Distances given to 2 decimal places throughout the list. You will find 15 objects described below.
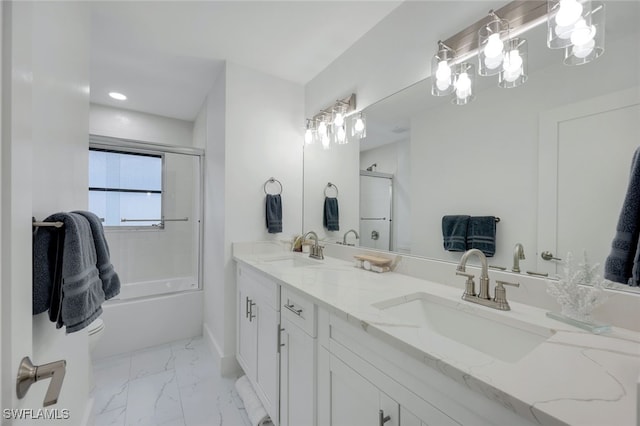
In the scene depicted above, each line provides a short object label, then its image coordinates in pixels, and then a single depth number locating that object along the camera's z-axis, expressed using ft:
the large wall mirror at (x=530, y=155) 2.77
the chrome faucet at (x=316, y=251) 6.62
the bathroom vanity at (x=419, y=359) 1.72
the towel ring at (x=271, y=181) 7.45
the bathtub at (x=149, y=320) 7.52
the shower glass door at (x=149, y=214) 9.78
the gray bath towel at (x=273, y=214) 7.26
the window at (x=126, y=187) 9.78
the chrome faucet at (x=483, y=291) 3.09
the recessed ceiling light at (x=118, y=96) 8.96
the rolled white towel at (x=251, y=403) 4.90
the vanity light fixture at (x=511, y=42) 2.92
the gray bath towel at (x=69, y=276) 2.42
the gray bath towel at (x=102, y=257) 3.15
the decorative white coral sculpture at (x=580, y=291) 2.66
